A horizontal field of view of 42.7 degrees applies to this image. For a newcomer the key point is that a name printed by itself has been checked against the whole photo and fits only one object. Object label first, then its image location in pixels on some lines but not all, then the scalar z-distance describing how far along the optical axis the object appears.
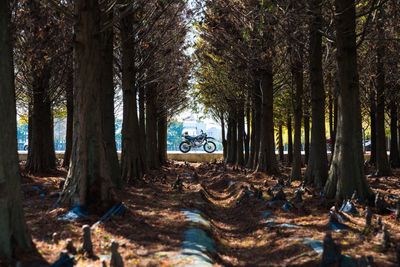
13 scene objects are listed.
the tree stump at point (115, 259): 5.40
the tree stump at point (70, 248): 6.11
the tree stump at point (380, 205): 9.86
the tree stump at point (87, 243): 6.11
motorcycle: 43.50
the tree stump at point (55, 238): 6.79
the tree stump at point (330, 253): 5.75
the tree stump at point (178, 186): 15.45
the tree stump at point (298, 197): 11.38
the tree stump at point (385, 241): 6.61
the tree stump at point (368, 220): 7.77
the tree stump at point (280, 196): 11.70
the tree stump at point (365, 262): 5.38
